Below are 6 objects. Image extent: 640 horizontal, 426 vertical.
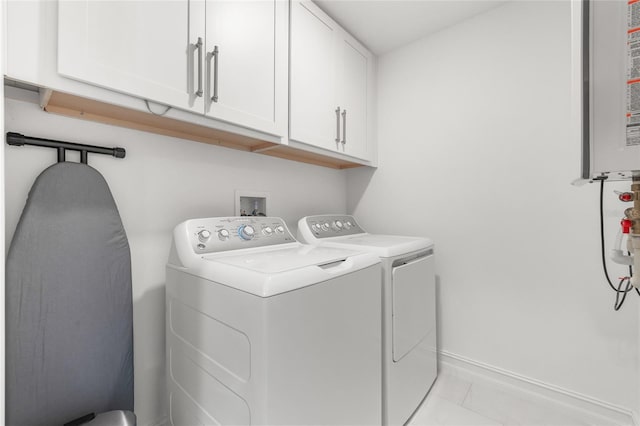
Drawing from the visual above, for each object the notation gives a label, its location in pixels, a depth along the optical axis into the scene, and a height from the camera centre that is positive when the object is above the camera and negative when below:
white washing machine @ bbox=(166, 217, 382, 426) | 0.84 -0.43
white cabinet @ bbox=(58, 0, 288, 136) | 0.88 +0.61
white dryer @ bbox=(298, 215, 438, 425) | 1.33 -0.54
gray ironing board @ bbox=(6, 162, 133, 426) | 0.95 -0.36
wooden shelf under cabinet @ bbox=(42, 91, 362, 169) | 1.03 +0.40
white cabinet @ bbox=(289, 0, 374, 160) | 1.58 +0.82
